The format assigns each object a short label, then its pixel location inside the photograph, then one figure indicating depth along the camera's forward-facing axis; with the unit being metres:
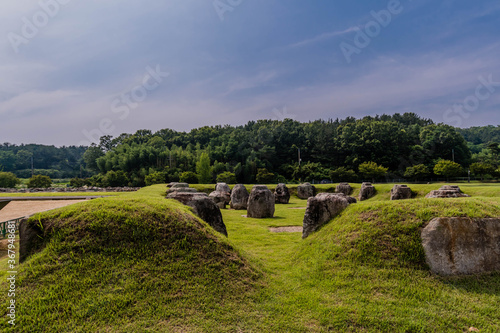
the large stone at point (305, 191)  28.16
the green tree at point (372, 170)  48.47
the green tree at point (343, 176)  50.56
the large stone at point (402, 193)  19.09
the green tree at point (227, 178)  46.28
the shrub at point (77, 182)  57.56
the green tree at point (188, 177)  44.78
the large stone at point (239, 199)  20.22
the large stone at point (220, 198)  21.05
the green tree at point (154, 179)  48.69
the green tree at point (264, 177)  50.31
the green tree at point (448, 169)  45.00
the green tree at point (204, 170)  49.41
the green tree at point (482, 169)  45.36
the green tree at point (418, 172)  48.72
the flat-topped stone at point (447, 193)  13.24
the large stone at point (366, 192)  23.18
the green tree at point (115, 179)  53.91
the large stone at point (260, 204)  16.06
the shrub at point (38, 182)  51.59
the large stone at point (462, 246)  5.46
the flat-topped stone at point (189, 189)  13.71
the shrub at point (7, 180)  54.19
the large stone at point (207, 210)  7.75
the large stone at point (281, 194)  24.36
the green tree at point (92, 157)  68.50
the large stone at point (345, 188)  26.39
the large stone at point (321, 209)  7.73
